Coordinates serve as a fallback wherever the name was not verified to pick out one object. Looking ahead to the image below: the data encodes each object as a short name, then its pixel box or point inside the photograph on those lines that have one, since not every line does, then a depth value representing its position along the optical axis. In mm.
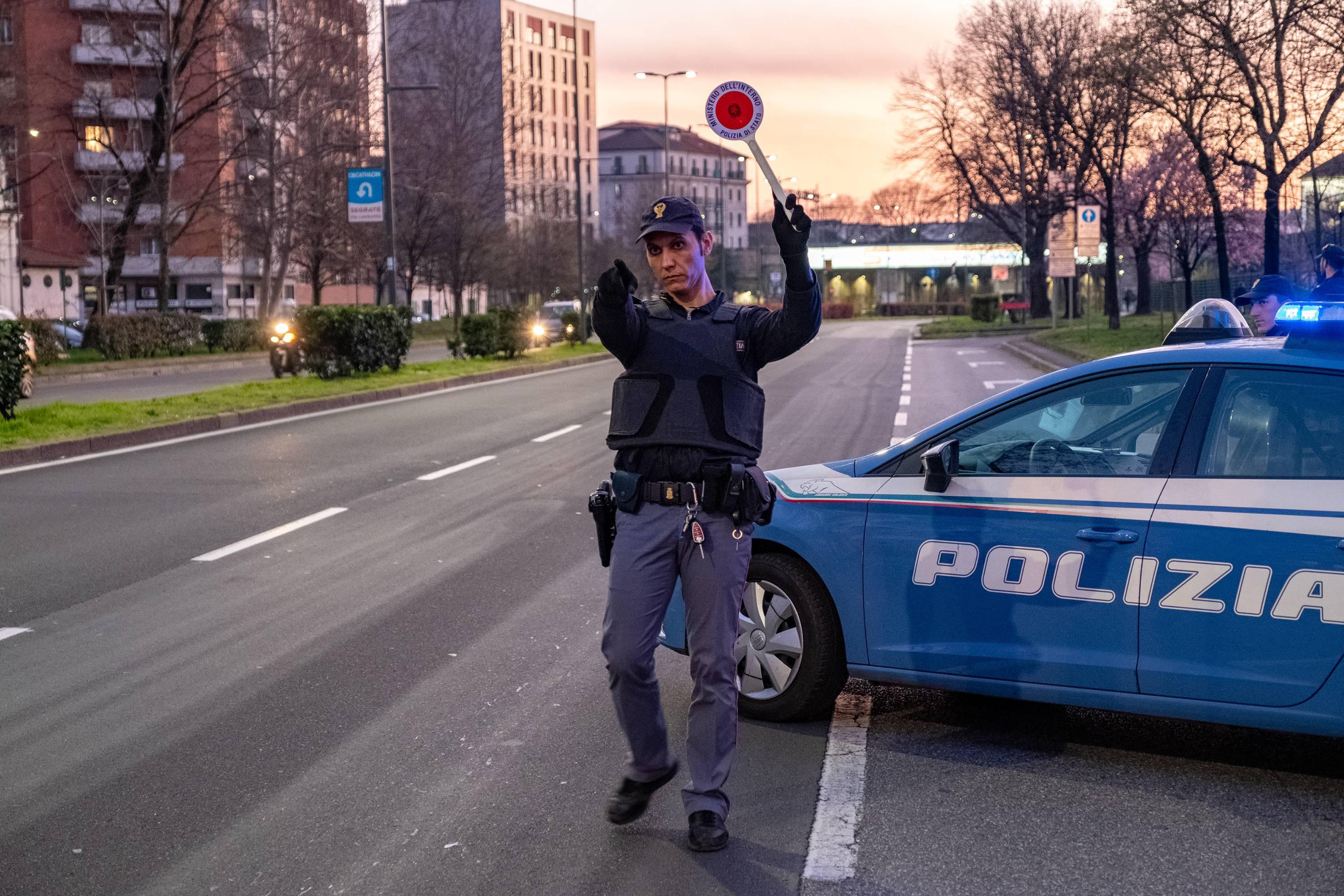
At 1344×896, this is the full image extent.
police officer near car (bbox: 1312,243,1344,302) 7473
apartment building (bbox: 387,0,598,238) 64062
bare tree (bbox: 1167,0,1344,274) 24406
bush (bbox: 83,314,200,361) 36938
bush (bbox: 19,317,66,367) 33969
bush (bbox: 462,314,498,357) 34531
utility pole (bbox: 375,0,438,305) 31781
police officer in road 4168
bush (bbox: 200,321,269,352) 42062
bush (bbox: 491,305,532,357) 35094
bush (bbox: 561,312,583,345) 48253
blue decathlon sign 32906
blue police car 4531
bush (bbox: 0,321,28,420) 16984
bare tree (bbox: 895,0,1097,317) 48344
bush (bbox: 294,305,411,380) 25578
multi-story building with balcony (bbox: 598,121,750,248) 166750
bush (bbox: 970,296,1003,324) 66438
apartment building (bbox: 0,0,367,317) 40969
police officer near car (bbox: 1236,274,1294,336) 9234
